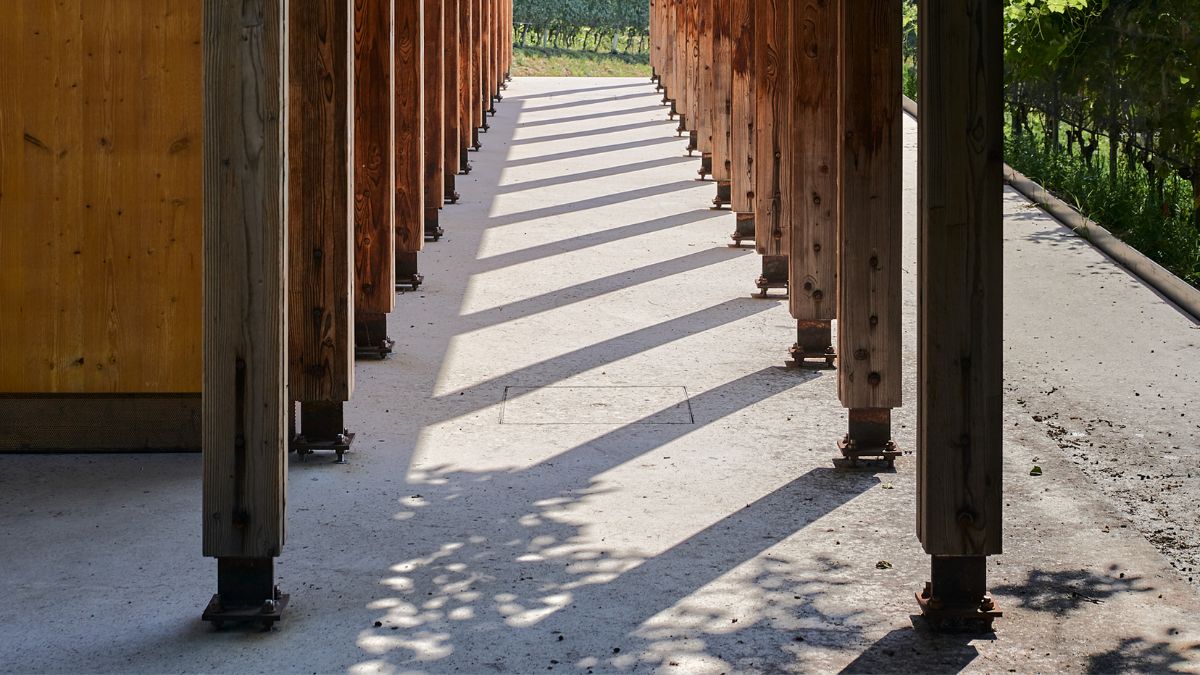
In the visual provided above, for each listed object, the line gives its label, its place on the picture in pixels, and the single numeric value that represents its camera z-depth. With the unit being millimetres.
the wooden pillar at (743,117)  11898
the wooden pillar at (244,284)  4758
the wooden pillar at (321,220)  6777
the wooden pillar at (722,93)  14445
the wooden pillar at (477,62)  20517
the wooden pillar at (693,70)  18875
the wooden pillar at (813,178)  8047
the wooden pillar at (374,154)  8328
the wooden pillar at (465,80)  17609
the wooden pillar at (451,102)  14516
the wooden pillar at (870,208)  6598
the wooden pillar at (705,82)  15922
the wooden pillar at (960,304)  4707
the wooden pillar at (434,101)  12461
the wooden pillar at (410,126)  10031
